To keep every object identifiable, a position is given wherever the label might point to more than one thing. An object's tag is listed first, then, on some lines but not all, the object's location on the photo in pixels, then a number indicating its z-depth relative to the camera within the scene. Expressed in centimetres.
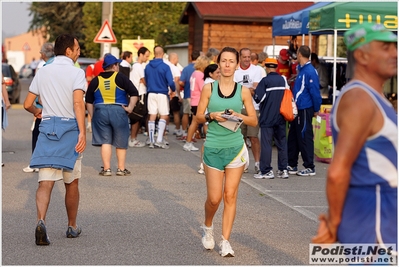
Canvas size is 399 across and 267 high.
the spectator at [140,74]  1800
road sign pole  2697
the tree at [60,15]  6138
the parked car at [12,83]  3181
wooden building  3288
